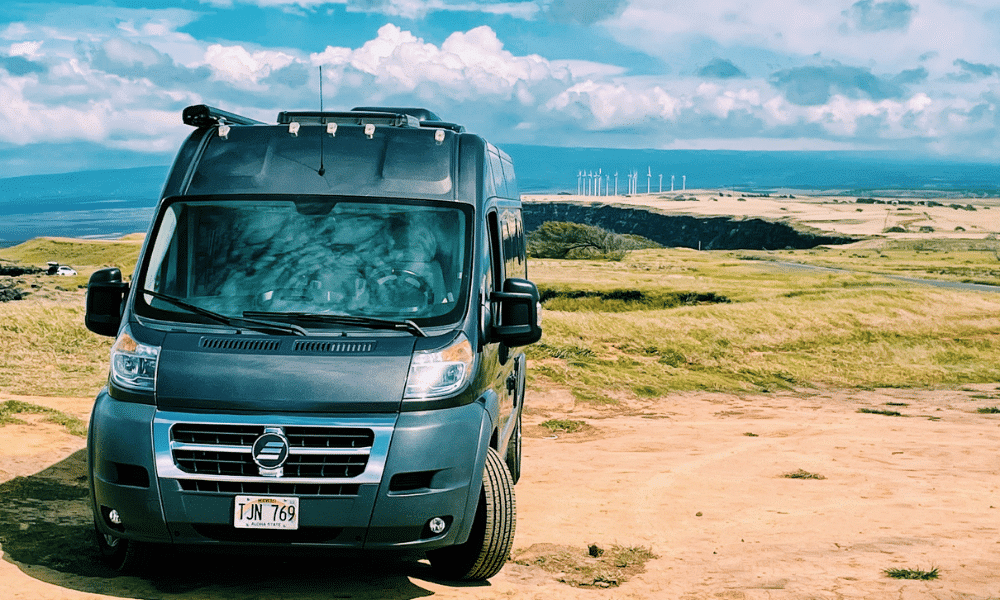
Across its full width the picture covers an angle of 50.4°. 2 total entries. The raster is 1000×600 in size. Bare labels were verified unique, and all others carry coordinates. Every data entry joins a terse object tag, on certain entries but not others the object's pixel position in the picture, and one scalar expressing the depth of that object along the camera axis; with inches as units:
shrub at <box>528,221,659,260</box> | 3169.3
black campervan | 245.8
